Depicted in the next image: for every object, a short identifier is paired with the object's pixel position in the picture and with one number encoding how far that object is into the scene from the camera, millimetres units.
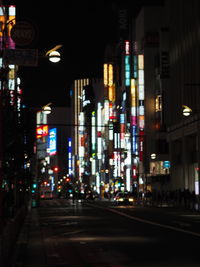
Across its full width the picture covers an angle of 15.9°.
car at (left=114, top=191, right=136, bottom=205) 83312
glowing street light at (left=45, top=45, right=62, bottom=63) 20062
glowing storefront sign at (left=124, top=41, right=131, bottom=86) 128250
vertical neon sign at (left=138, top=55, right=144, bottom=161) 114438
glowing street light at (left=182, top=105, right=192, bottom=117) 46594
